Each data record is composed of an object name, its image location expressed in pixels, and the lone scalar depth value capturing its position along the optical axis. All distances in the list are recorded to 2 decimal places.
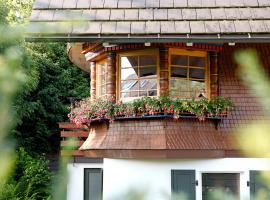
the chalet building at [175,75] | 14.88
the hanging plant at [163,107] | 14.97
